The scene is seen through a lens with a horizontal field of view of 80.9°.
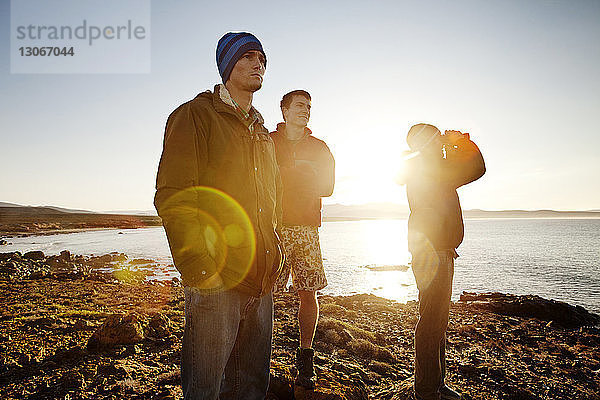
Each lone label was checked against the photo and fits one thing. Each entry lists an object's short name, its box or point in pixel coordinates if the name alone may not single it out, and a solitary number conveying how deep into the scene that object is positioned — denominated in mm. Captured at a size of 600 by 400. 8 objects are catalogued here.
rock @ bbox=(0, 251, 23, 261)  21473
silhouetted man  3623
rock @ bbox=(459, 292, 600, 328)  12234
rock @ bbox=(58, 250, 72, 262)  23175
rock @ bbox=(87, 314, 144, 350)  5230
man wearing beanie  1937
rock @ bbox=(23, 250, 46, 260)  22853
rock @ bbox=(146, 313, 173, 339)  5916
